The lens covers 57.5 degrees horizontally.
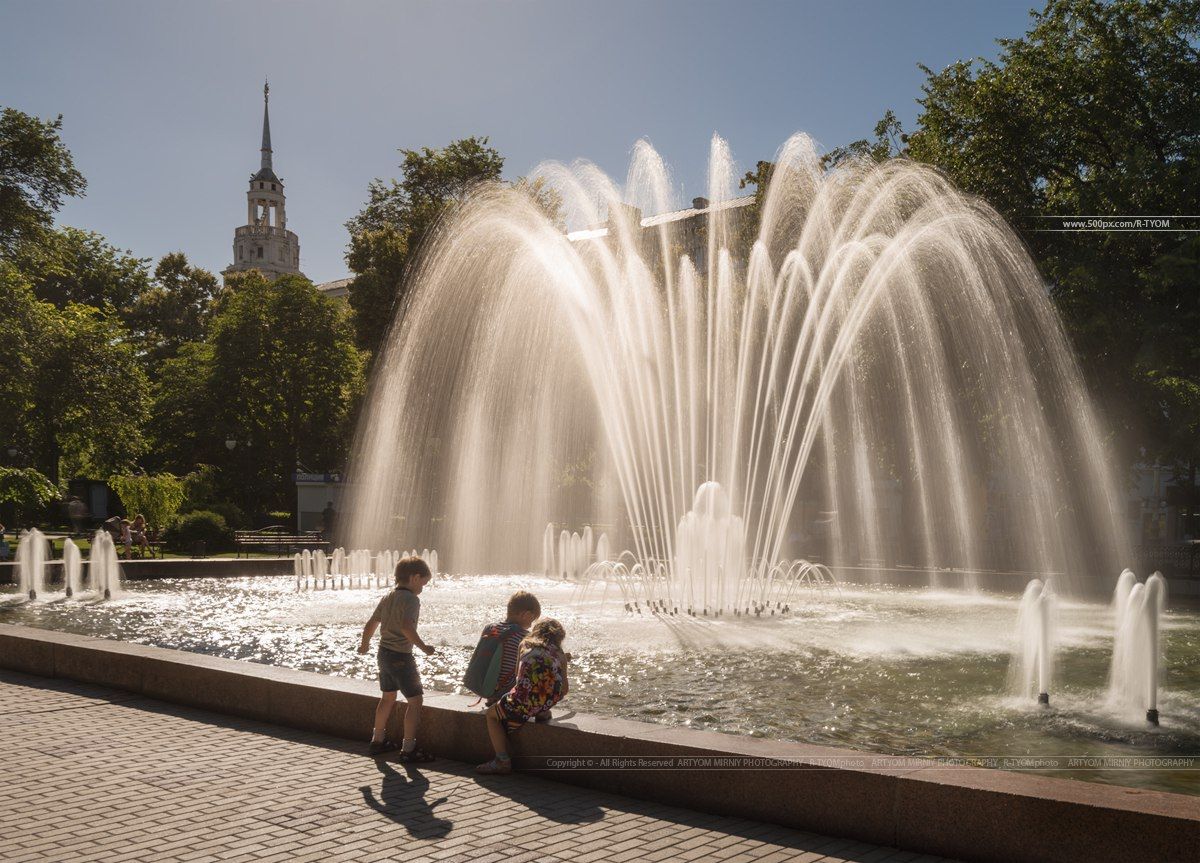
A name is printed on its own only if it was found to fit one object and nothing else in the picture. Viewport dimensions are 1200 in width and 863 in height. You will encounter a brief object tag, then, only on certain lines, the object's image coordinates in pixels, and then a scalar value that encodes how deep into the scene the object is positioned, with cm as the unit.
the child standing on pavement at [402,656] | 714
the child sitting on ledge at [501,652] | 724
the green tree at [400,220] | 3959
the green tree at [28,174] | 3703
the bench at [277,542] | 3256
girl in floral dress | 688
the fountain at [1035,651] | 1024
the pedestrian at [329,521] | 3622
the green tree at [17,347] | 3600
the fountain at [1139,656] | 939
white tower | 14225
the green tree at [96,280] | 5485
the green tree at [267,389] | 5306
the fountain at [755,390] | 2316
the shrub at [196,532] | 3334
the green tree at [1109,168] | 2316
